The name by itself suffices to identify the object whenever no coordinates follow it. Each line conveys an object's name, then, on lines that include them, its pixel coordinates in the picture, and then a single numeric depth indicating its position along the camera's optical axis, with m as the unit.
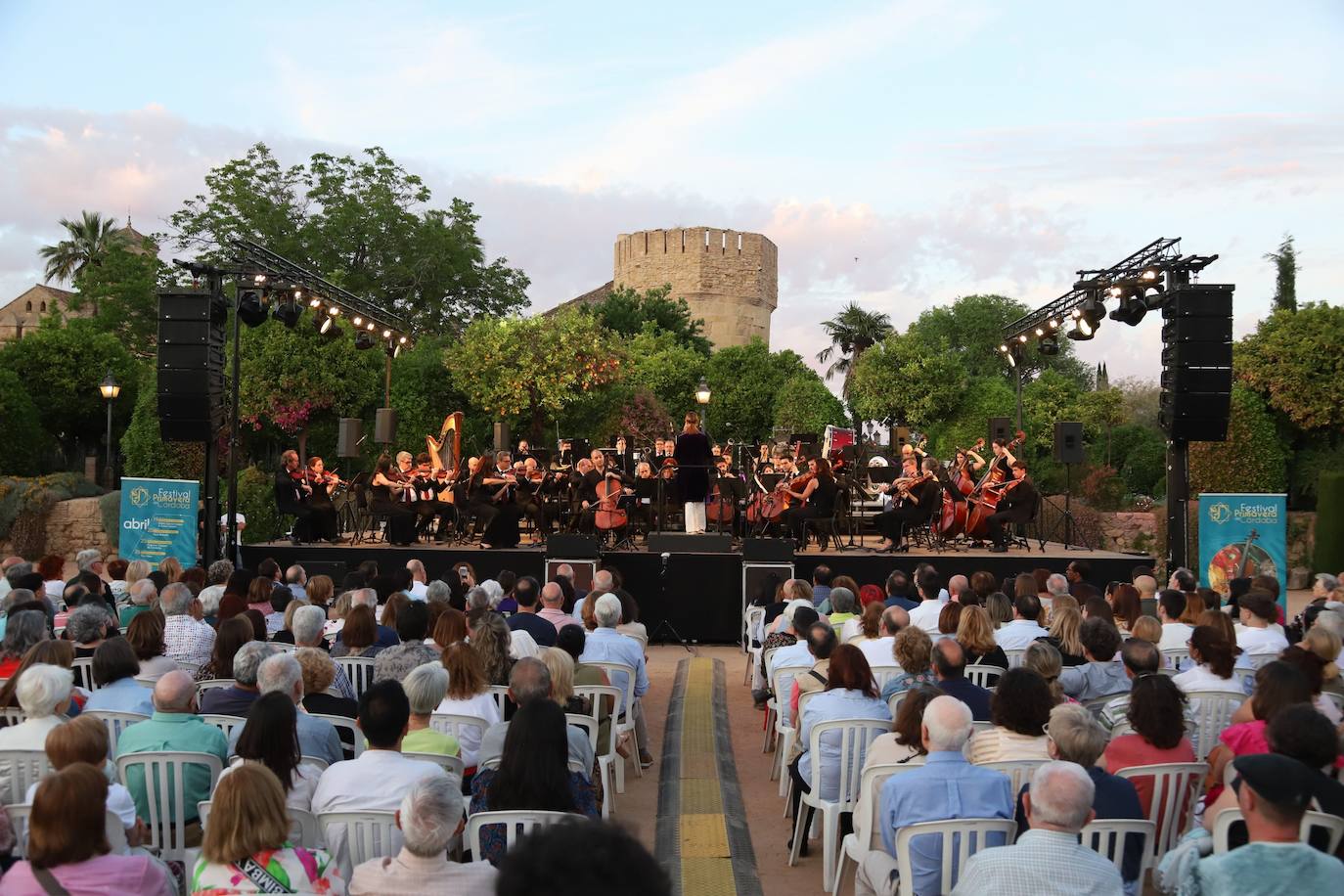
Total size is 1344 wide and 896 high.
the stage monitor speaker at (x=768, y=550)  11.50
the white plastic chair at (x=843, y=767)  4.66
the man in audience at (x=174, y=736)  3.86
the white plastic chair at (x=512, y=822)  3.32
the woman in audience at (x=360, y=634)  5.65
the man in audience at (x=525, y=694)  4.09
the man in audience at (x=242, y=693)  4.50
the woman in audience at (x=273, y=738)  3.59
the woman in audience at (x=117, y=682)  4.47
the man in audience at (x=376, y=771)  3.47
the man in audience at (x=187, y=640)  6.03
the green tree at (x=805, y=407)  31.83
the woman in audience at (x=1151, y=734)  3.87
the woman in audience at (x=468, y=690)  4.67
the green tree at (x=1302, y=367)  21.14
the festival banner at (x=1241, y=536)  11.14
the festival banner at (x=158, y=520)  11.63
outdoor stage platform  12.20
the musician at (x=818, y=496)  12.92
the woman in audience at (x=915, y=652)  4.91
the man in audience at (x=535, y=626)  6.36
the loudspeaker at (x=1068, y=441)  14.43
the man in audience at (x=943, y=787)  3.49
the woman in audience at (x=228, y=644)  5.14
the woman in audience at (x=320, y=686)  4.50
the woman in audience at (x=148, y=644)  5.16
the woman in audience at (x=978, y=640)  5.70
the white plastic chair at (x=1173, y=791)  3.82
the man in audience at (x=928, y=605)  7.28
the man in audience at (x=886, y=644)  5.95
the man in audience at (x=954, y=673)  4.59
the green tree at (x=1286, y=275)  29.98
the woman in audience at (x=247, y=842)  2.76
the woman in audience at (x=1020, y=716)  3.90
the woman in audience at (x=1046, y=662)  4.63
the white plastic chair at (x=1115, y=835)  3.35
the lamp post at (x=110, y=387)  20.12
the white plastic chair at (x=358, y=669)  5.54
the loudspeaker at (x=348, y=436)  16.52
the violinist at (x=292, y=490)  13.91
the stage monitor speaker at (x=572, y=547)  11.48
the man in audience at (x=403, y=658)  4.74
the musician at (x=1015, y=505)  13.27
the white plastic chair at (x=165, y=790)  3.83
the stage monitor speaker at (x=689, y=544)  12.31
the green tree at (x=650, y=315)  38.06
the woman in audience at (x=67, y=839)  2.68
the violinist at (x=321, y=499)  14.12
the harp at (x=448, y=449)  14.15
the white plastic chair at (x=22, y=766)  3.80
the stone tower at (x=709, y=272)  43.91
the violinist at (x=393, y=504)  13.68
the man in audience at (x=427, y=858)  2.69
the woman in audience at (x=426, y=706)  4.05
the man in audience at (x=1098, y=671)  5.18
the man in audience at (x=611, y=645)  6.32
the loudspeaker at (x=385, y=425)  16.83
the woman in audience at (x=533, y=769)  3.38
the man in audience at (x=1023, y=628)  6.34
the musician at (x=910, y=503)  12.97
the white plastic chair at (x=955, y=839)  3.36
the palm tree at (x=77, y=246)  49.16
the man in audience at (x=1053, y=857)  2.79
